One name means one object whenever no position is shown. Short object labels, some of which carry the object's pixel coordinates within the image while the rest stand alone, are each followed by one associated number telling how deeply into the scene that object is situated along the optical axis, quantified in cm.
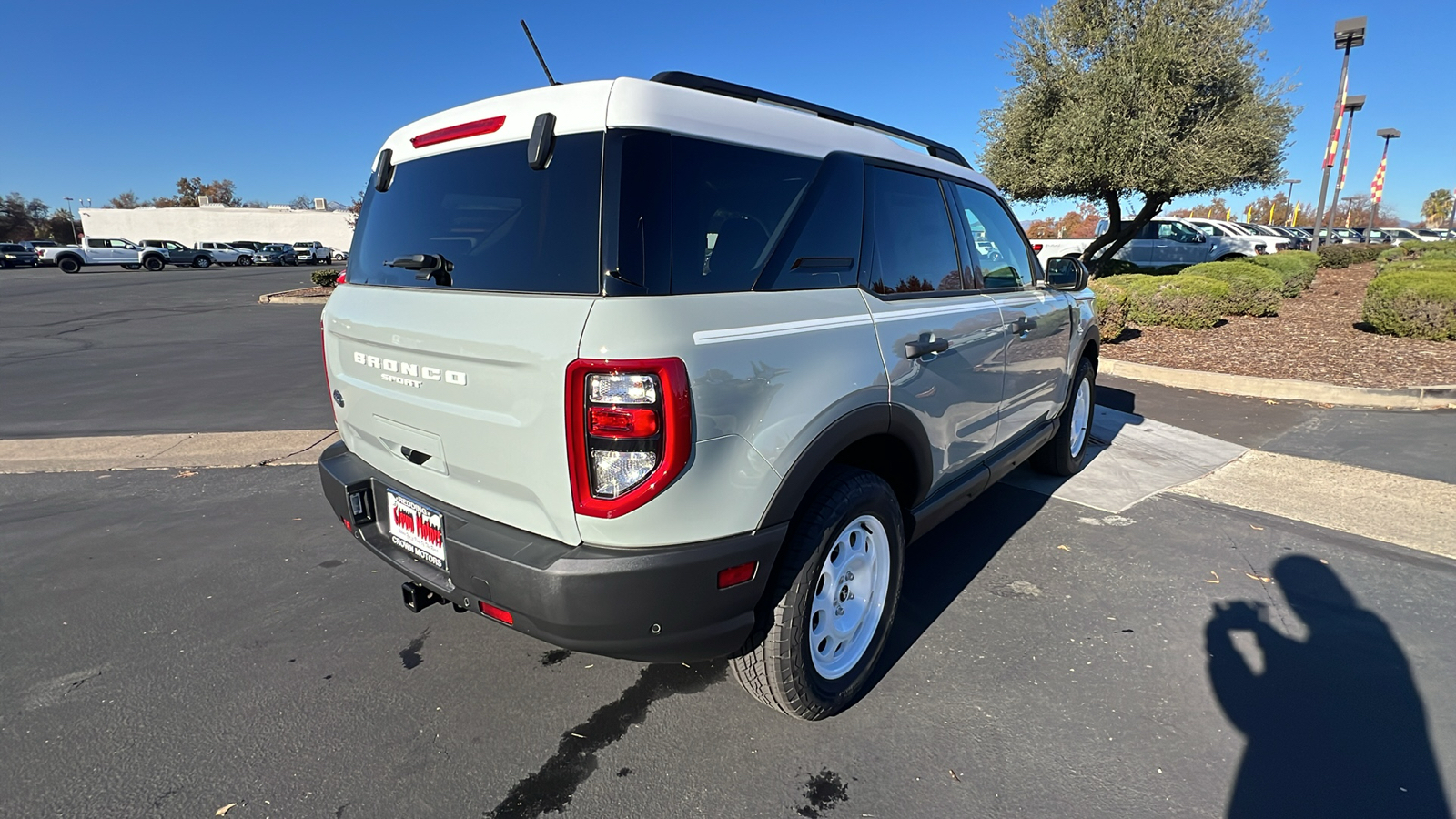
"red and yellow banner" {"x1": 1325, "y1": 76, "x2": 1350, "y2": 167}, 1859
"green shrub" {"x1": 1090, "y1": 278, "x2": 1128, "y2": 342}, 988
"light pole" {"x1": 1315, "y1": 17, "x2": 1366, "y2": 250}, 1775
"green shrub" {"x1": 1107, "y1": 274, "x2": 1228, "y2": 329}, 1071
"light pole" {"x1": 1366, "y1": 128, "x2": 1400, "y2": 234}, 3572
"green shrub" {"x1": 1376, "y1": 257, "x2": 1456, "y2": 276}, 1273
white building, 6456
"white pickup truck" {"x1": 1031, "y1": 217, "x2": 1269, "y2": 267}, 2133
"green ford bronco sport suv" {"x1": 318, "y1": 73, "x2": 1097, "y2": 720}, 188
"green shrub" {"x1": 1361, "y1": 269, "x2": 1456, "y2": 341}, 938
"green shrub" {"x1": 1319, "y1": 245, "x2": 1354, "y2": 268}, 2242
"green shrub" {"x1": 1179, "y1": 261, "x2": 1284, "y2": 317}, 1178
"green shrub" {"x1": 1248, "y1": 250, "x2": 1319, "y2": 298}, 1501
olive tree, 1325
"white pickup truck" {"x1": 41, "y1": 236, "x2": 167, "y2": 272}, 3838
